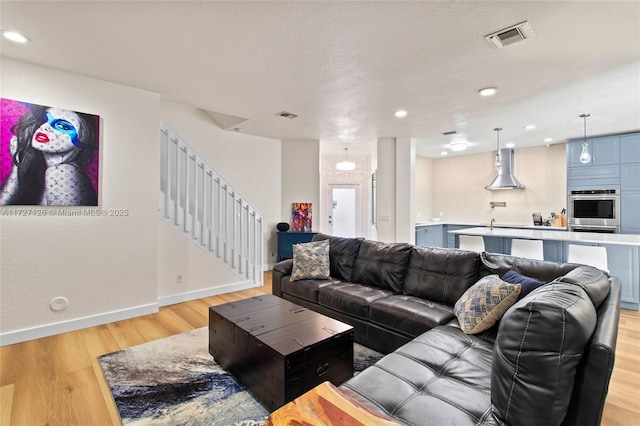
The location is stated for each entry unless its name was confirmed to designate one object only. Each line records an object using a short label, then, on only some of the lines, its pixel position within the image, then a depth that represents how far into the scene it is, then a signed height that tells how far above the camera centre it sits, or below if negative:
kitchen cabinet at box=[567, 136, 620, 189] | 5.14 +0.86
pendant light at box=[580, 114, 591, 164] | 4.23 +0.83
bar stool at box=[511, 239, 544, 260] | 3.96 -0.49
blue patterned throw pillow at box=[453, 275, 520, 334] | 2.00 -0.64
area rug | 1.86 -1.27
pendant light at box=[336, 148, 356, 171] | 6.54 +1.04
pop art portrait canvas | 2.76 +0.57
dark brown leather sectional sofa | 1.07 -0.71
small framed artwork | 6.10 -0.09
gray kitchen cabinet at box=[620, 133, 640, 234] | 4.94 +0.48
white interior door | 7.89 +0.07
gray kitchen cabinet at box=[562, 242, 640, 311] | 3.76 -0.72
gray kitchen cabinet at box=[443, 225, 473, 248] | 7.21 -0.56
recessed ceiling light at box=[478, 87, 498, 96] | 3.26 +1.36
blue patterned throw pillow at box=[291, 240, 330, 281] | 3.54 -0.60
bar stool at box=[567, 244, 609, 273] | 3.52 -0.52
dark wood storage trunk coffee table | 1.80 -0.91
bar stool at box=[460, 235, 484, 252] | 4.39 -0.45
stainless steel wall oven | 5.15 +0.03
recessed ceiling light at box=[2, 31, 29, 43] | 2.35 +1.42
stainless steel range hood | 6.60 +0.87
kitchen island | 3.76 -0.50
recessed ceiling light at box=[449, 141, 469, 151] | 5.81 +1.35
